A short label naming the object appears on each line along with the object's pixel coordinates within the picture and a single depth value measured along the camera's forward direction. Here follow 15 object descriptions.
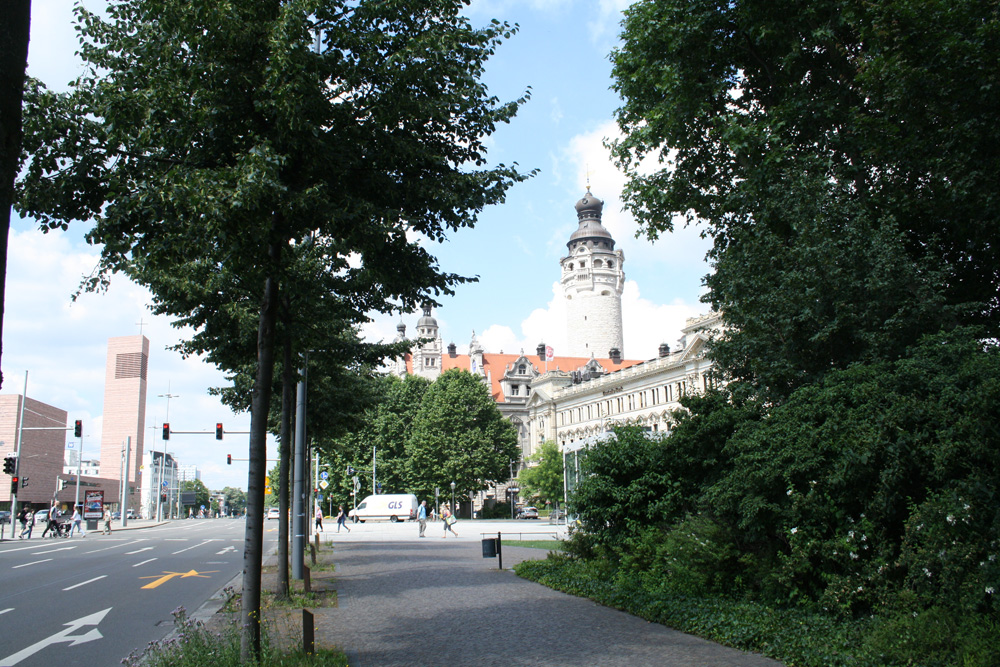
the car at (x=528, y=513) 84.38
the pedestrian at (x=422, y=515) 41.41
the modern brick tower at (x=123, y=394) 157.12
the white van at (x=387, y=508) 68.31
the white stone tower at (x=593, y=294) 127.31
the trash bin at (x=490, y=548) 20.03
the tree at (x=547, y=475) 76.19
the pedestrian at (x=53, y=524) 43.16
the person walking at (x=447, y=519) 42.47
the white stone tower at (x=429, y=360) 132.38
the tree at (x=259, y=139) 7.67
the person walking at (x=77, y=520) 46.28
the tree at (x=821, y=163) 12.96
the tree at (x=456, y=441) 76.17
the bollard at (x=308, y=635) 8.01
